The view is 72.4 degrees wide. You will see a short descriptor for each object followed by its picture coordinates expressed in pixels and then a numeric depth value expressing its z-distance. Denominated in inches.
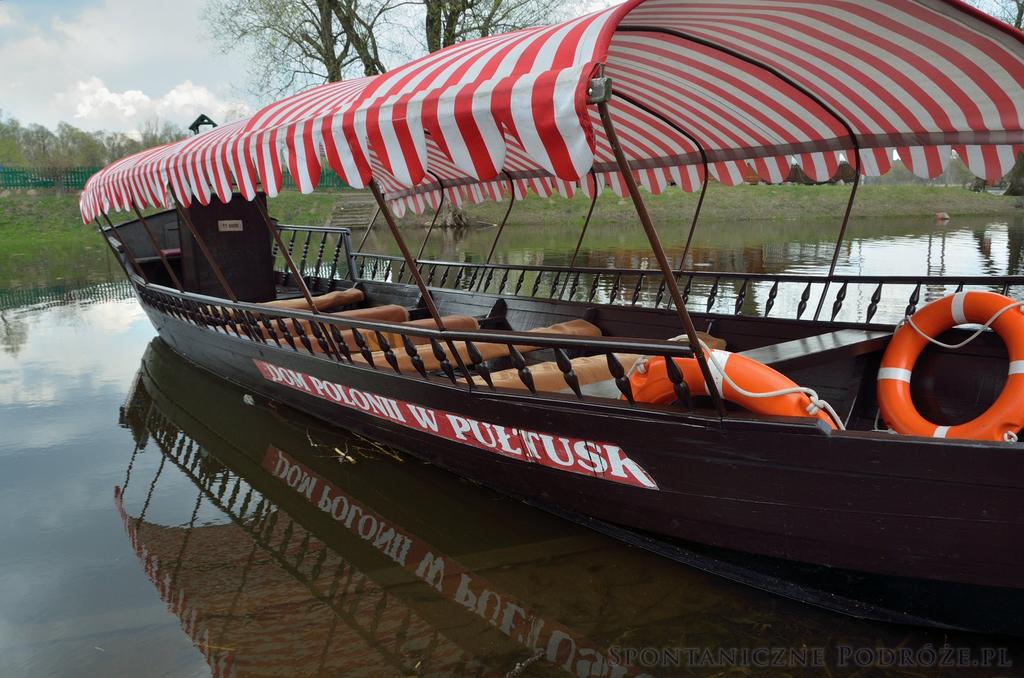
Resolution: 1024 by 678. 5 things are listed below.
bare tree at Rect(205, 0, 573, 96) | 885.8
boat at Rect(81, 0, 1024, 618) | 110.2
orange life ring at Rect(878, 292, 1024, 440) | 130.6
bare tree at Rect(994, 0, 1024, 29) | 1152.2
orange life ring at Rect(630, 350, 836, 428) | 121.6
